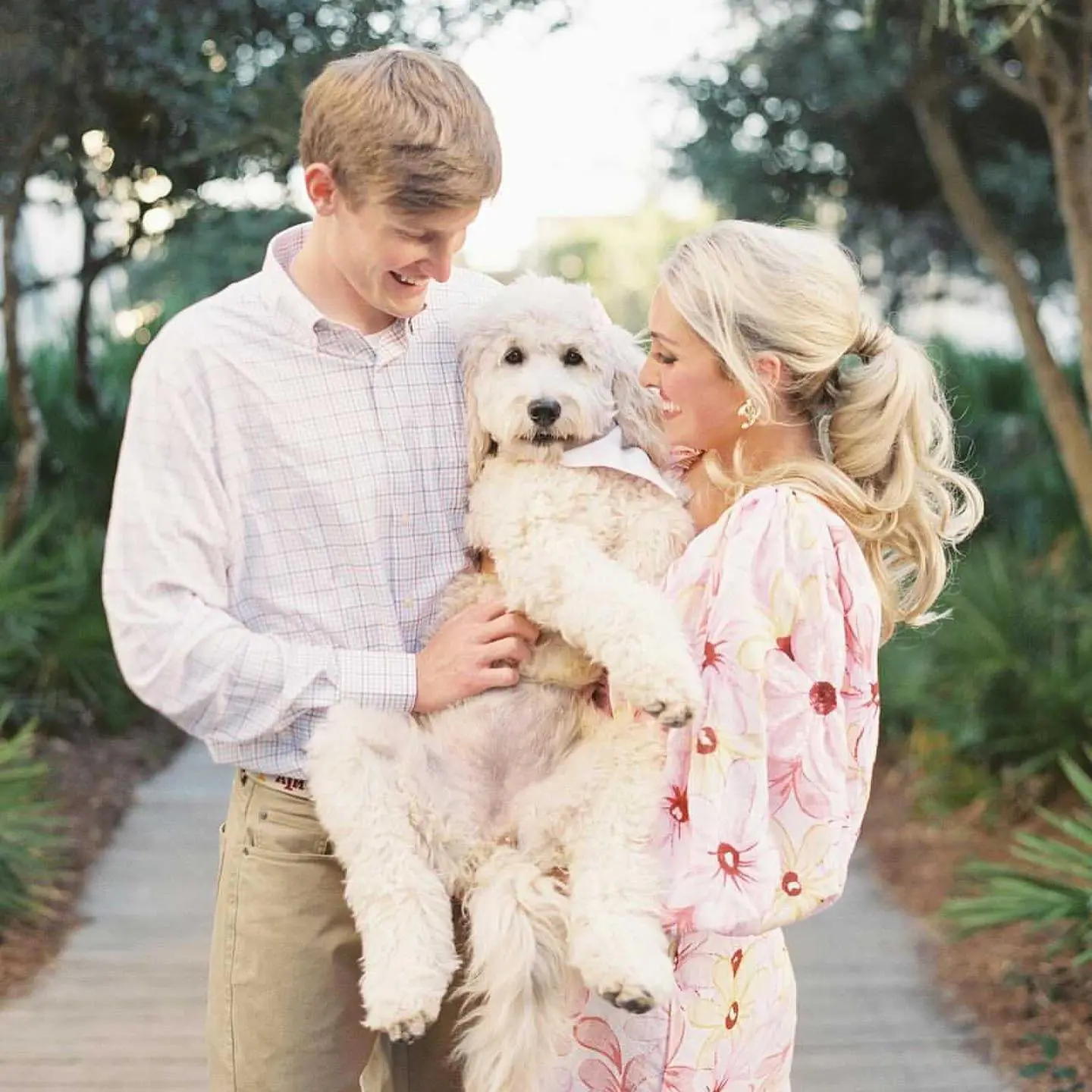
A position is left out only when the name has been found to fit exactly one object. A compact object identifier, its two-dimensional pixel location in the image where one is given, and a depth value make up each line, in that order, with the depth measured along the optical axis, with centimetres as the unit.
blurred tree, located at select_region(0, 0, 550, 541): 604
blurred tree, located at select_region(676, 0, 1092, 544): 599
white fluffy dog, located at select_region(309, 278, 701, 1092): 246
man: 243
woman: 256
